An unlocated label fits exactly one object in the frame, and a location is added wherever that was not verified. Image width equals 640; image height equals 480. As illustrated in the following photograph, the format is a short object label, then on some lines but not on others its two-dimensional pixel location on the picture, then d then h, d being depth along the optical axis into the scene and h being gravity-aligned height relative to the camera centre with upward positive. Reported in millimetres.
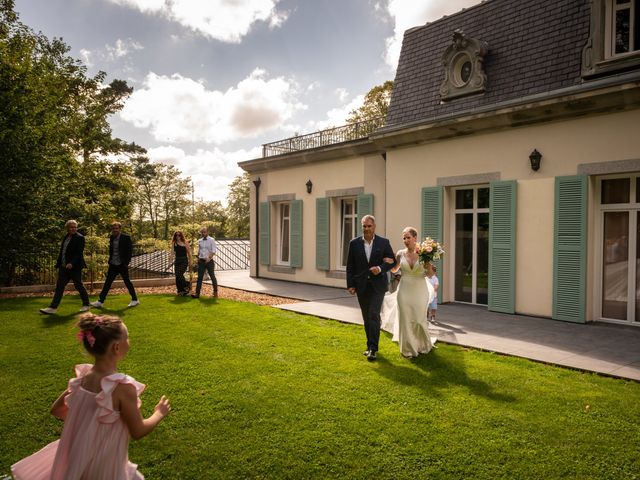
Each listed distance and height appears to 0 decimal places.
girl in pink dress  2211 -897
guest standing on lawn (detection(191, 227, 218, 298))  11555 -625
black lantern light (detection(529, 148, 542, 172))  9156 +1471
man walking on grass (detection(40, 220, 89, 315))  9102 -601
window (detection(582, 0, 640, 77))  8227 +3603
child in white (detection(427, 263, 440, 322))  8547 -1398
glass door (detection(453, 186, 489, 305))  10500 -284
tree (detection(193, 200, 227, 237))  54750 +2356
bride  6234 -938
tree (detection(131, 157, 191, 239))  42594 +3552
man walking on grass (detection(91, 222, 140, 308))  9758 -509
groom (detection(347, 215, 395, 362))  6145 -585
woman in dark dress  11914 -673
